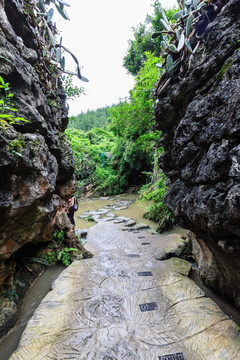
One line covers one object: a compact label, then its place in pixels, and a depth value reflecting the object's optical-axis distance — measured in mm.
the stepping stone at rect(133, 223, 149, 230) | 7367
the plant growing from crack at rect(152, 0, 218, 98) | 2869
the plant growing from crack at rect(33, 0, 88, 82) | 3852
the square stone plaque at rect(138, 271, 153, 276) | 3445
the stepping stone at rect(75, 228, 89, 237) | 6750
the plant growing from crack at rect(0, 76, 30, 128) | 2152
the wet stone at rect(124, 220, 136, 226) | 7860
